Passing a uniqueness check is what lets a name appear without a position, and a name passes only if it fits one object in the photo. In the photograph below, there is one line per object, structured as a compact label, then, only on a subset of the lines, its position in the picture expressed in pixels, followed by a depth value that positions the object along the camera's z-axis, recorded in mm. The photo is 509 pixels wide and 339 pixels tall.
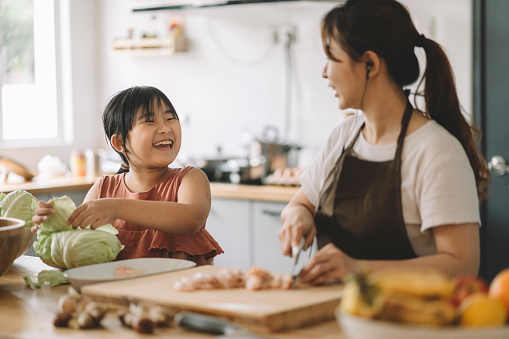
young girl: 1786
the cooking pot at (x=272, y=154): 4047
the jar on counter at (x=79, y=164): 4570
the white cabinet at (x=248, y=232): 3648
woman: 1561
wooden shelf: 4695
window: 4875
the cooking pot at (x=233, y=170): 3996
